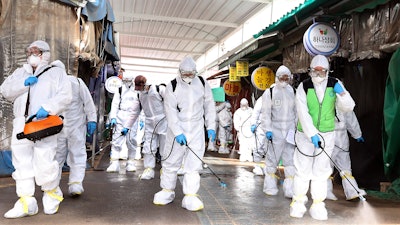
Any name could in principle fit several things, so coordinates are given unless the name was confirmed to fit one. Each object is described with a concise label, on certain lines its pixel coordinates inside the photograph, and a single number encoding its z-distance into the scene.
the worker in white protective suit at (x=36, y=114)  3.93
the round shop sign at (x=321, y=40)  6.49
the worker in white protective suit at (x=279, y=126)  5.83
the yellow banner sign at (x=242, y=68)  11.92
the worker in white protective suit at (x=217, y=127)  14.89
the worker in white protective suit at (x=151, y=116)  7.06
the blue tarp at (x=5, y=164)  6.29
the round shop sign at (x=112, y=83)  10.93
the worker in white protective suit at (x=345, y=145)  5.72
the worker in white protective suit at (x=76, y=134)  4.98
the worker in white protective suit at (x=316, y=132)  4.45
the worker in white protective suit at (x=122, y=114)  7.47
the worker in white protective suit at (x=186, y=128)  4.72
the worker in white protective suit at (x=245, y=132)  11.48
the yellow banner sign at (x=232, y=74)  12.58
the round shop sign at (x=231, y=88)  14.35
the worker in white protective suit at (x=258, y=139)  7.87
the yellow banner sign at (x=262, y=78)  10.52
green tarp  5.55
